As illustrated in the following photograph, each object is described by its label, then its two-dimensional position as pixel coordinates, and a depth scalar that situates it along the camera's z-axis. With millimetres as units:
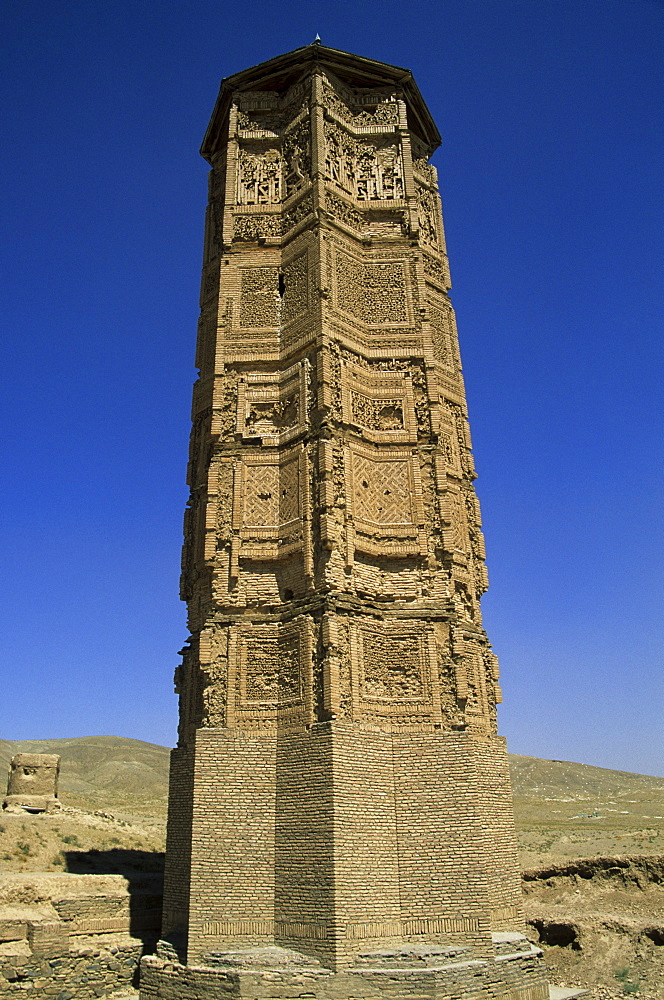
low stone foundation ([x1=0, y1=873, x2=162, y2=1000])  11398
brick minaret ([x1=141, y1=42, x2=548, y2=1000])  10883
